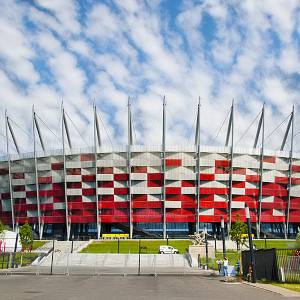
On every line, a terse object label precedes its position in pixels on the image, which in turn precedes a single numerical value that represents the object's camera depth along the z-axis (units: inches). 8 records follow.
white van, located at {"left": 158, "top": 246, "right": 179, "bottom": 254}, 2156.7
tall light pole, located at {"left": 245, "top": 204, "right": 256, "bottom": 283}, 894.4
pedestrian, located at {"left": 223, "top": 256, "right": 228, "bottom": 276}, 1141.2
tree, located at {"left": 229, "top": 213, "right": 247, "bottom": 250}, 2161.7
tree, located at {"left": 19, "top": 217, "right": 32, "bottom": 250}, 2365.9
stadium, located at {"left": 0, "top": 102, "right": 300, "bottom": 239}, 3176.7
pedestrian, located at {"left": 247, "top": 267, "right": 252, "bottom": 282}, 968.5
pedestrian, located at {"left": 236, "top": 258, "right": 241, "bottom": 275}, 1229.1
